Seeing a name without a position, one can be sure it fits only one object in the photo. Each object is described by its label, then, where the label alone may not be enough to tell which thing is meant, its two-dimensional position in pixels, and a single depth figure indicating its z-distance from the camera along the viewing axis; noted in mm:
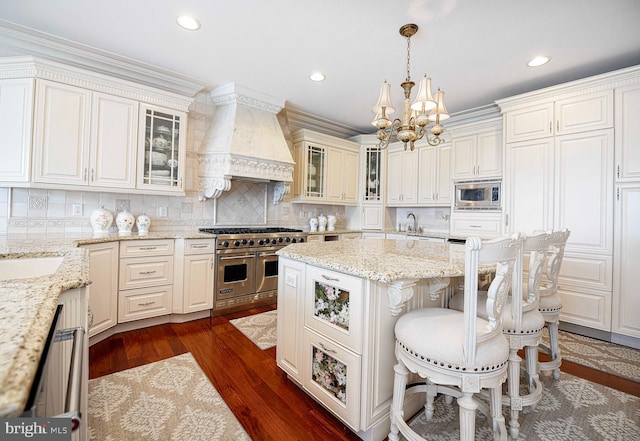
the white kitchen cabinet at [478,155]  3711
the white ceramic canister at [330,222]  4852
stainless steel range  3283
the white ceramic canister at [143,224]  3051
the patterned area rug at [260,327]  2668
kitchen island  1463
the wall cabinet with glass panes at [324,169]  4465
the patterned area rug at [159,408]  1554
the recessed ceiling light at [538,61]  2748
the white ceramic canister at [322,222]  4750
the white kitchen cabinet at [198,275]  3064
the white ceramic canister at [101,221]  2826
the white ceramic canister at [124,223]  2963
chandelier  2064
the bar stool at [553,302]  1798
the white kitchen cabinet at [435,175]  4316
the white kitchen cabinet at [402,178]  4730
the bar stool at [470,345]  1175
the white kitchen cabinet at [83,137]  2477
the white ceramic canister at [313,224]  4680
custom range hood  3436
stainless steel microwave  3674
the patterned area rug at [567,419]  1585
